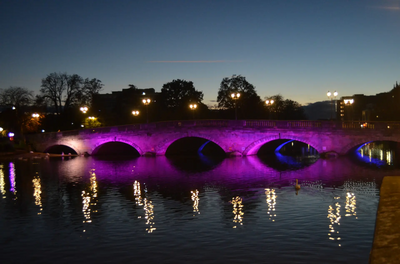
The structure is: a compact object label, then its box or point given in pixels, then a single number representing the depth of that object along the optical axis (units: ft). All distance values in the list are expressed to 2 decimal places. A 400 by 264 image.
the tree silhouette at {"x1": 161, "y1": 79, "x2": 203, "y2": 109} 262.47
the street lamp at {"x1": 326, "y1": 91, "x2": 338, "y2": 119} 139.74
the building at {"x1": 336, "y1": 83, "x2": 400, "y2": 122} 213.01
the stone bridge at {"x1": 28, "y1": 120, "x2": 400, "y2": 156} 135.44
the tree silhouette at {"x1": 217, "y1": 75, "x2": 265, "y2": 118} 237.25
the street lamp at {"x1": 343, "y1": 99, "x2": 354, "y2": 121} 146.22
